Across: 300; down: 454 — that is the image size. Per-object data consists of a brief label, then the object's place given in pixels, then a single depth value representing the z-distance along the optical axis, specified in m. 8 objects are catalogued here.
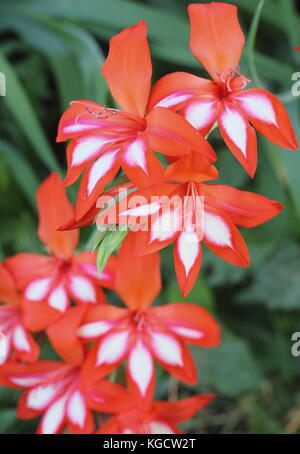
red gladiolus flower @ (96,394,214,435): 0.66
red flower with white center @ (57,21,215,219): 0.59
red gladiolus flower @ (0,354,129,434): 0.66
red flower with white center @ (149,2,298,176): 0.59
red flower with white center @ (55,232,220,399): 0.66
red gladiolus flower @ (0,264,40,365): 0.67
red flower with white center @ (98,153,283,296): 0.59
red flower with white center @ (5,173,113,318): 0.67
